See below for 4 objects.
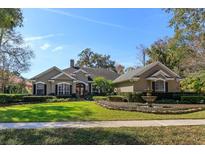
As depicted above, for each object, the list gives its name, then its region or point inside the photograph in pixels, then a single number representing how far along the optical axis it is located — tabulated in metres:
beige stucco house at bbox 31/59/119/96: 19.37
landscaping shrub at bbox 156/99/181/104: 14.52
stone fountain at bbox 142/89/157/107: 11.06
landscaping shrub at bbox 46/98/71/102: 15.86
